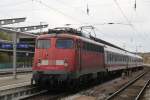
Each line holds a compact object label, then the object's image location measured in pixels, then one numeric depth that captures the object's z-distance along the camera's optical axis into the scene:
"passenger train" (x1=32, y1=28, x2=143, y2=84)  19.02
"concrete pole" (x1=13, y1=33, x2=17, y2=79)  26.34
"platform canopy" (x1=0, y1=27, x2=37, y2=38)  24.64
